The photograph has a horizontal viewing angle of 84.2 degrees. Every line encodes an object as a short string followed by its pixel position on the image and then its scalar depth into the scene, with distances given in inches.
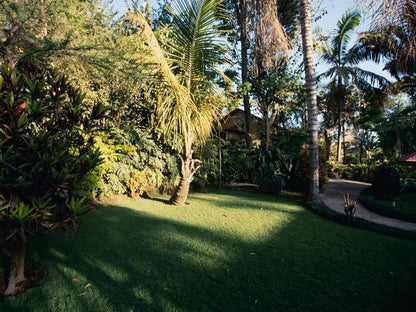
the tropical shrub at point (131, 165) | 233.9
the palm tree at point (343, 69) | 668.6
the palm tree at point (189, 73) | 205.6
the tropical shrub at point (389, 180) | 264.4
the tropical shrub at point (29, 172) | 77.8
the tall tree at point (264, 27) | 292.2
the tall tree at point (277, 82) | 494.0
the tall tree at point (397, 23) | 163.5
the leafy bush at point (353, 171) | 698.7
